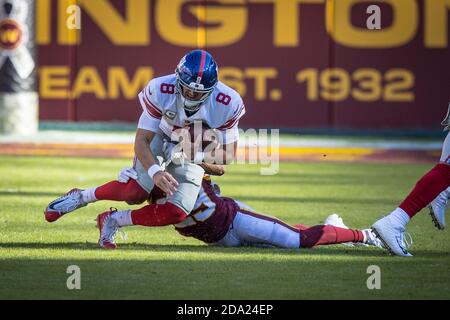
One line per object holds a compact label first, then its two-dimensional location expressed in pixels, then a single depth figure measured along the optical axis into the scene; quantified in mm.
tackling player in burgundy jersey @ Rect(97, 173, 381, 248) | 15711
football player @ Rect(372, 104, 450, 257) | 15305
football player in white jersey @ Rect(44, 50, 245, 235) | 15227
